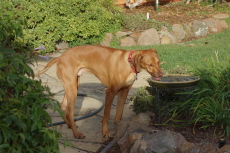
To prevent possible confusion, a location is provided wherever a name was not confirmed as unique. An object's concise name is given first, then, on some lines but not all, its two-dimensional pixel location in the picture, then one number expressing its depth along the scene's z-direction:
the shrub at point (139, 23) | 13.84
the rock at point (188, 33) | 14.76
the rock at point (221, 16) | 17.34
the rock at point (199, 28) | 15.23
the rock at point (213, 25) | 15.91
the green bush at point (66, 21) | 11.92
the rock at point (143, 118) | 4.98
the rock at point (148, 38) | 13.13
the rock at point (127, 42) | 13.06
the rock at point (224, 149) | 3.36
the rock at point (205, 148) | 3.59
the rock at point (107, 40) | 13.04
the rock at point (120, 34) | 13.26
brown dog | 4.87
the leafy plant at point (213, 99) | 4.49
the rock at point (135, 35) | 13.40
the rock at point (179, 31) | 14.39
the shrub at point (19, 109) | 2.26
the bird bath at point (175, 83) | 4.61
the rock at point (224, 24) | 16.44
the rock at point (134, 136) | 3.89
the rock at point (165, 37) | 13.65
